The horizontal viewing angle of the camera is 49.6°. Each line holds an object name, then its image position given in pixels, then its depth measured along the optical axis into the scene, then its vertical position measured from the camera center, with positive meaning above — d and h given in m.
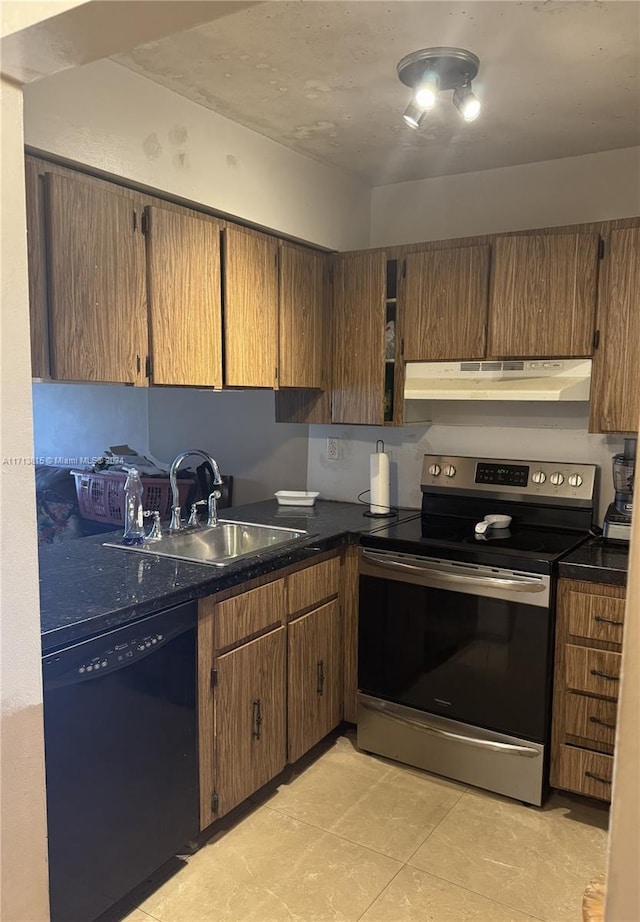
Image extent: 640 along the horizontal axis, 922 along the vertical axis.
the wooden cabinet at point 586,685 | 2.33 -0.97
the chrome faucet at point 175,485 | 2.66 -0.35
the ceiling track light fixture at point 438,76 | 2.02 +0.99
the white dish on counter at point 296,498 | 3.33 -0.49
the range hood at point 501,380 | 2.65 +0.08
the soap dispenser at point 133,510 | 2.54 -0.42
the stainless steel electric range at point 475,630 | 2.42 -0.85
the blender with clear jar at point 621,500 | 2.65 -0.39
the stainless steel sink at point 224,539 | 2.73 -0.58
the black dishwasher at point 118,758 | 1.68 -0.97
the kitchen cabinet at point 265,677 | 2.18 -0.99
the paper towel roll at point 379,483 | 3.17 -0.39
